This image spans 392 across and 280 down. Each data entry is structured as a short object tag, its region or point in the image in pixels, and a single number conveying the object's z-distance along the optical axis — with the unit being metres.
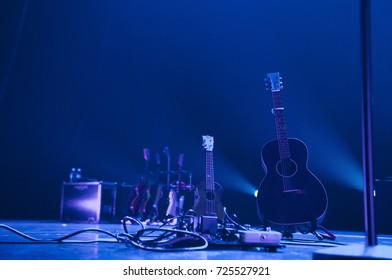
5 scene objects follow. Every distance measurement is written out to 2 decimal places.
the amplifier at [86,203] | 5.49
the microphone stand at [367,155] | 0.99
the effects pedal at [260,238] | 1.63
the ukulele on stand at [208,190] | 3.55
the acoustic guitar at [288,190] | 2.65
